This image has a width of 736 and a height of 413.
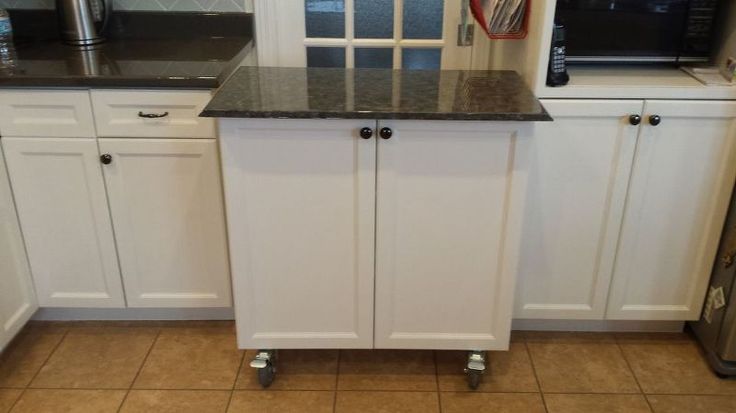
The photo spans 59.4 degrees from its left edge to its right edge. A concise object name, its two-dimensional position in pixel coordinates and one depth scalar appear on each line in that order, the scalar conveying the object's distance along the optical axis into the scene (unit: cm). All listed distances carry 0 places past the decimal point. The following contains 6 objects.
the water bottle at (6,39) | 199
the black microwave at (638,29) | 182
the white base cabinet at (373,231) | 158
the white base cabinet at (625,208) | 180
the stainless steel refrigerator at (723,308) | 189
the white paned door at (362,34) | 222
